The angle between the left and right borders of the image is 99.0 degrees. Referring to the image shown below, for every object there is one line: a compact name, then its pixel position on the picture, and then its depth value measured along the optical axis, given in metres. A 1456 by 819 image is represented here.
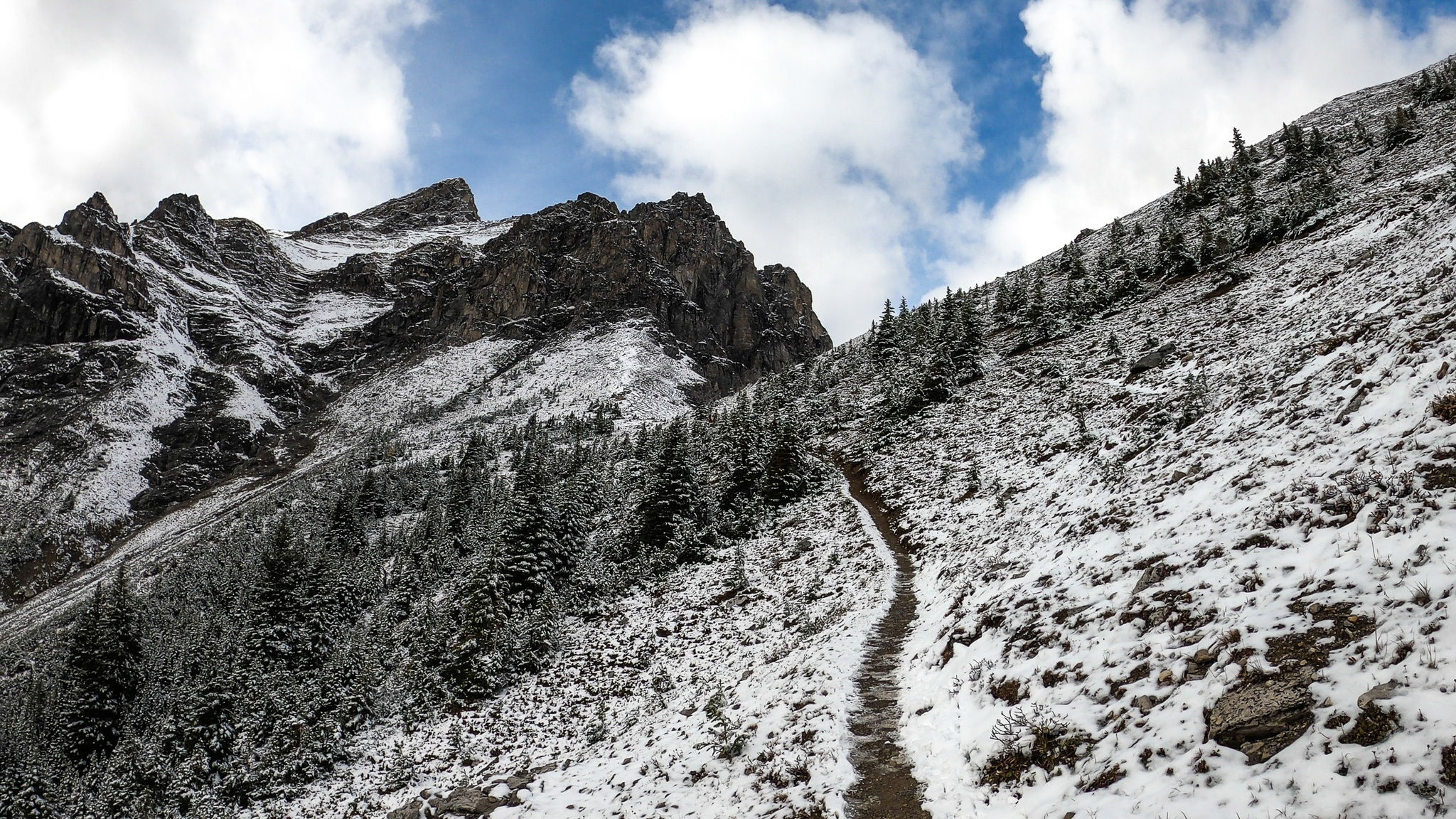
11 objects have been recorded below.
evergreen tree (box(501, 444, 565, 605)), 28.95
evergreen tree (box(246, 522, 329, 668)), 35.41
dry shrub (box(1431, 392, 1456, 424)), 9.16
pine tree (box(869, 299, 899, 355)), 72.38
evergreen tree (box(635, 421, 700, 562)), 32.91
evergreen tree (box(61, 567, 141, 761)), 32.84
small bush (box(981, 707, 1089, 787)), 7.86
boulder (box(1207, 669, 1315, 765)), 6.02
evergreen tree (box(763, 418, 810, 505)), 37.16
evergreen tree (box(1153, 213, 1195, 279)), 47.75
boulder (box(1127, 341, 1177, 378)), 30.92
